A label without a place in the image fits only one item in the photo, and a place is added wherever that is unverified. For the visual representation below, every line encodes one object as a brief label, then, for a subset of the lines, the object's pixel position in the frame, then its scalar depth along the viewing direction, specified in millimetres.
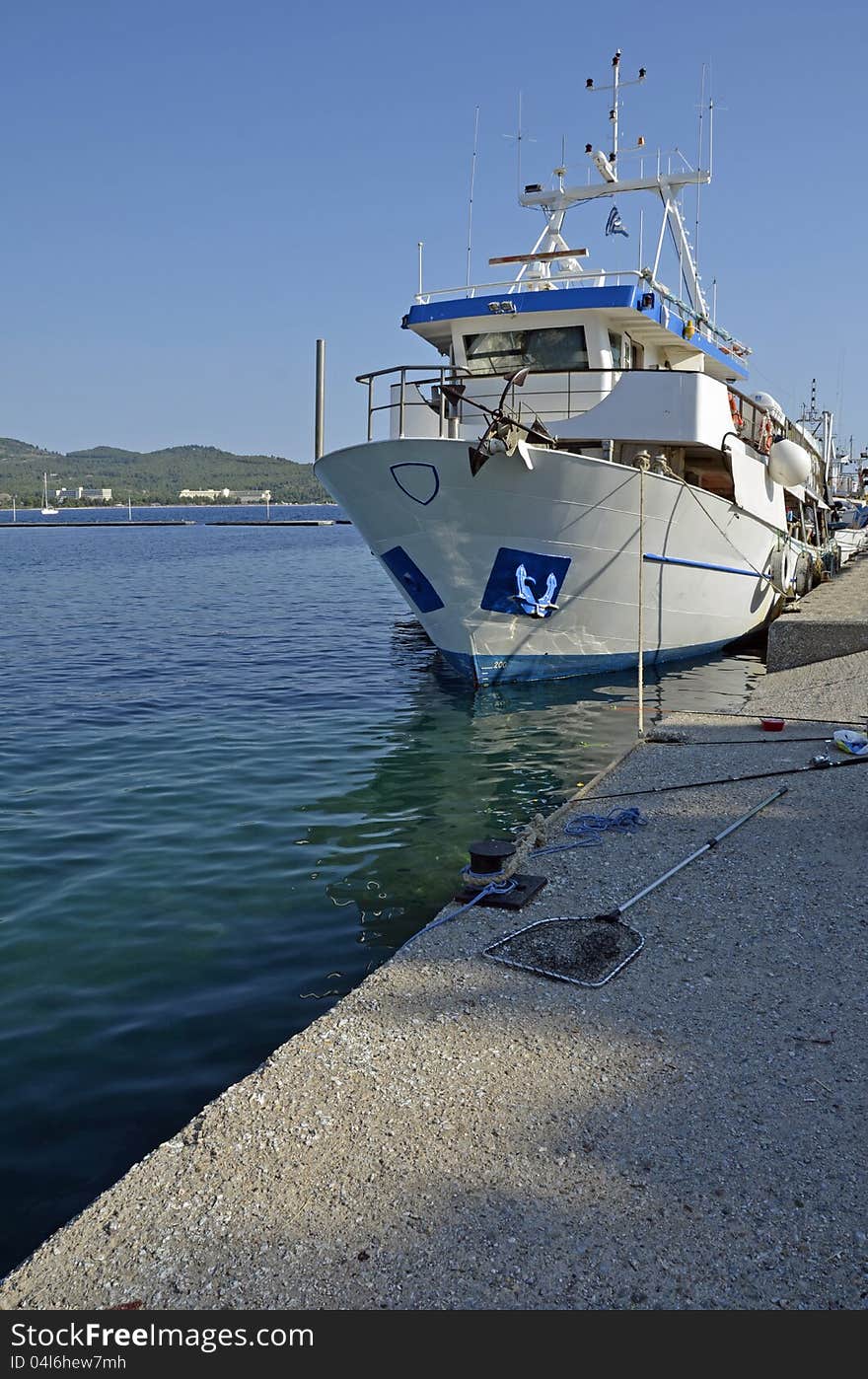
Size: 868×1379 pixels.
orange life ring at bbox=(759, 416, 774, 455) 16031
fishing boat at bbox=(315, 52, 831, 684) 11750
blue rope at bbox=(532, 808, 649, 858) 6371
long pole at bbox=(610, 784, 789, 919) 5073
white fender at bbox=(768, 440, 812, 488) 15898
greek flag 17250
